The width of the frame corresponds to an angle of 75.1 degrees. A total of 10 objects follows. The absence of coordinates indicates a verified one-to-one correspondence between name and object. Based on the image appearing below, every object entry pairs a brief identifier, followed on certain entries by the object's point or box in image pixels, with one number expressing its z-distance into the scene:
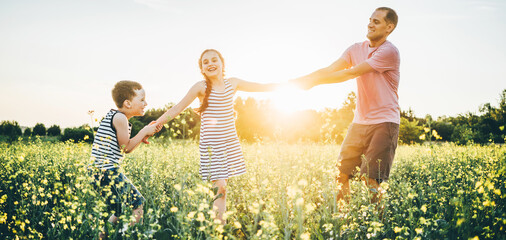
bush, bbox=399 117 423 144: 26.88
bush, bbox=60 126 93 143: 21.09
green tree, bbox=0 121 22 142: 22.98
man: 3.63
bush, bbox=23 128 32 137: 26.70
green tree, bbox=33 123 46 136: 29.21
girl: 3.48
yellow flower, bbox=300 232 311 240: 1.64
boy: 3.35
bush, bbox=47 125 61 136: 29.75
